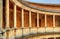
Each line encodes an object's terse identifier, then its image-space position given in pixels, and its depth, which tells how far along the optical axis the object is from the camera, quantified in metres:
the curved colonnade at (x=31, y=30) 7.73
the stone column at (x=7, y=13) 7.54
